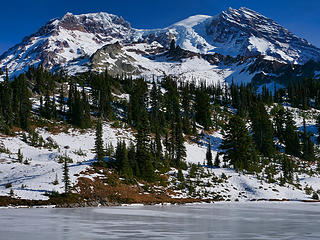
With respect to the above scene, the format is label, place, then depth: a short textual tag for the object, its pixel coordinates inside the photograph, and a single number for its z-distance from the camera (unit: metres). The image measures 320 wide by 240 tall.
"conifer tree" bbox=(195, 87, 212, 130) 91.31
